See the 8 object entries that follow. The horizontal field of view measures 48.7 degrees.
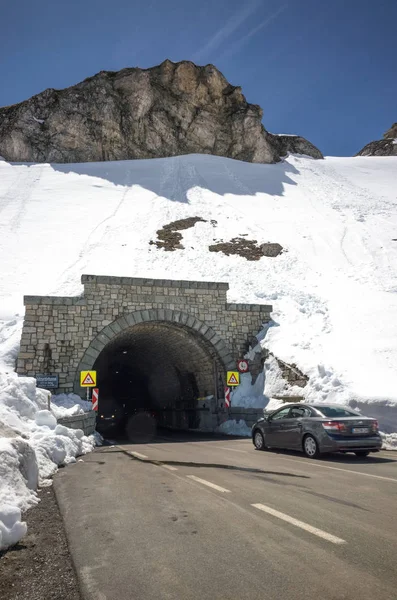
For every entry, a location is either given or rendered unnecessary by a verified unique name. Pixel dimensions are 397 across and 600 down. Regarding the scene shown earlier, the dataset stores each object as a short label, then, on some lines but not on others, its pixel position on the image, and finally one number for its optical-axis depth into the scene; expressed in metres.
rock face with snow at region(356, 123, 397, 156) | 71.06
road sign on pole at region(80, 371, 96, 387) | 18.38
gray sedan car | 10.02
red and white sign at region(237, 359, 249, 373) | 21.89
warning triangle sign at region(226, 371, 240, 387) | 21.20
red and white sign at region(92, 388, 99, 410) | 18.71
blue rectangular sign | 18.33
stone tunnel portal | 19.44
